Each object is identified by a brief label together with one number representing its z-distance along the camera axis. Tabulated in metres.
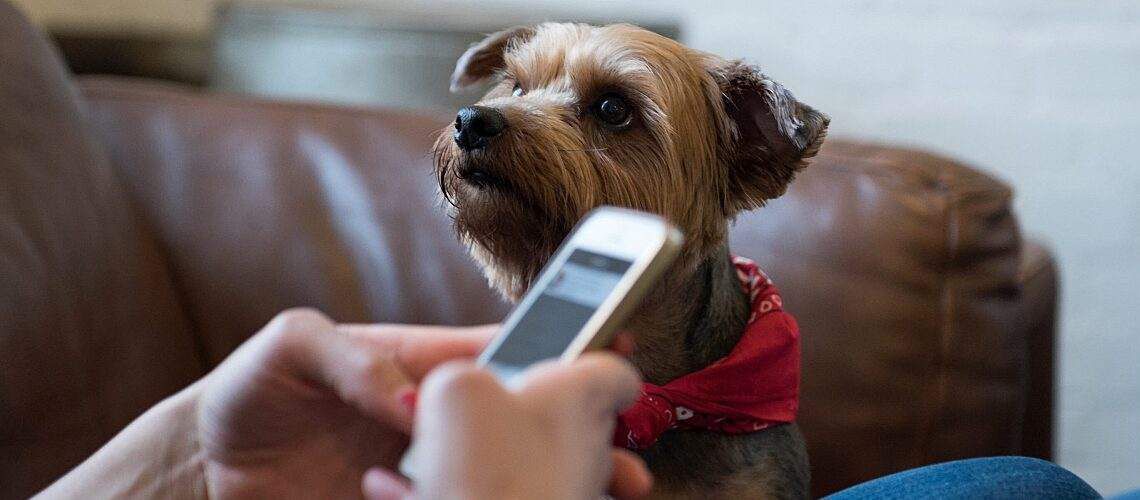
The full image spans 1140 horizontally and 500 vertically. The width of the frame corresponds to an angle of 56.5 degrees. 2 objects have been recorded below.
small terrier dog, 0.90
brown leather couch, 1.09
